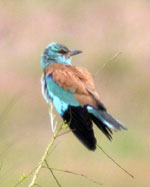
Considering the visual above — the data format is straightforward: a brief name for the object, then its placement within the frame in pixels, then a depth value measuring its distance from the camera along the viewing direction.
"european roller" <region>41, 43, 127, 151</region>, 12.35
